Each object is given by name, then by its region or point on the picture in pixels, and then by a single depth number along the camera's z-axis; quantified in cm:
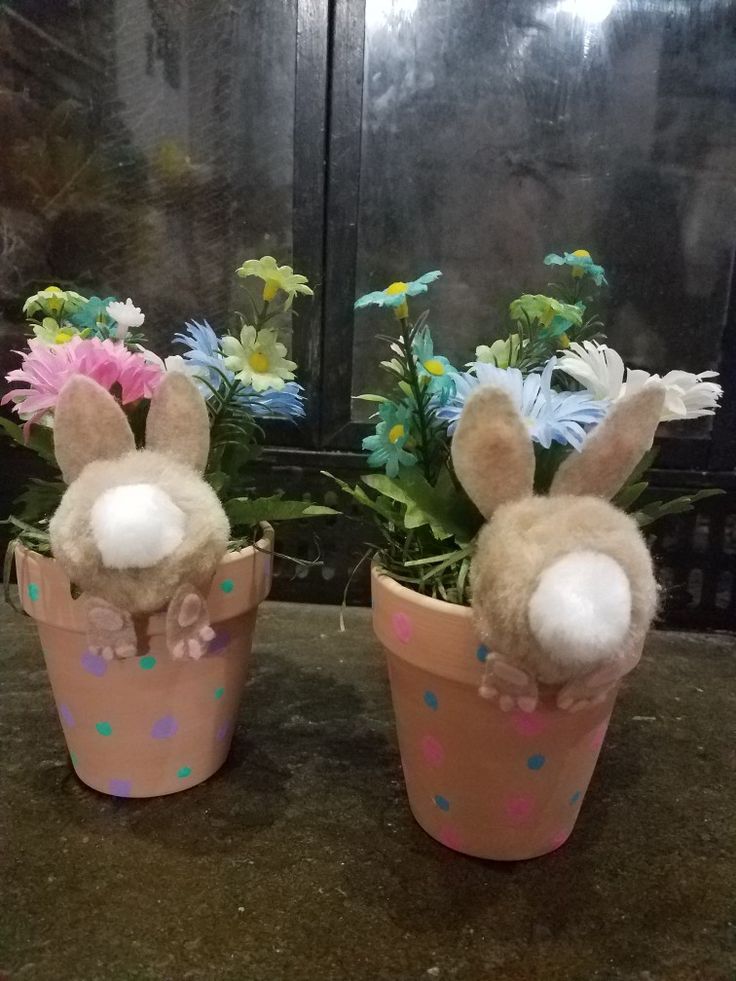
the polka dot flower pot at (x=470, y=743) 54
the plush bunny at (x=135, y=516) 50
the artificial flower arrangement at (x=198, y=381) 59
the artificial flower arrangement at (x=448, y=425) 53
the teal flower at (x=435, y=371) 58
